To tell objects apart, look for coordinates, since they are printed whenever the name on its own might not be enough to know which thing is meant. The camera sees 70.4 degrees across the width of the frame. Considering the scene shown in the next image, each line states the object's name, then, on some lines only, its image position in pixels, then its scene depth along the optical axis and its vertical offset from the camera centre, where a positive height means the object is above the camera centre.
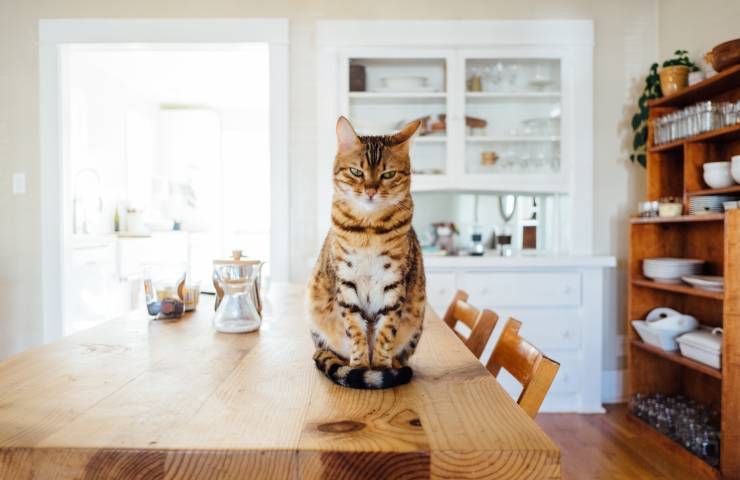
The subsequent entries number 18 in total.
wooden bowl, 2.16 +0.74
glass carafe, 1.23 -0.19
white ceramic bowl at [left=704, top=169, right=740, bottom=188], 2.25 +0.23
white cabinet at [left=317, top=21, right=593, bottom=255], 3.04 +0.79
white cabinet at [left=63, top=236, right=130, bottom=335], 3.71 -0.41
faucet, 4.28 +0.26
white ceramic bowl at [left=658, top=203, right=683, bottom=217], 2.49 +0.10
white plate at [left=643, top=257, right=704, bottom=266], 2.53 -0.15
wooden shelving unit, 1.98 -0.14
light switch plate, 3.10 +0.28
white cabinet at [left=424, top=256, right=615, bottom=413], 2.84 -0.39
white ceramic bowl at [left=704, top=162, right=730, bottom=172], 2.26 +0.28
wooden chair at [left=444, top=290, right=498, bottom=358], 1.36 -0.26
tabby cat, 0.80 -0.04
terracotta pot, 2.63 +0.77
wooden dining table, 0.56 -0.24
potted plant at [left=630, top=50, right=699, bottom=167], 2.66 +0.75
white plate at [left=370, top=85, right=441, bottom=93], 3.12 +0.84
